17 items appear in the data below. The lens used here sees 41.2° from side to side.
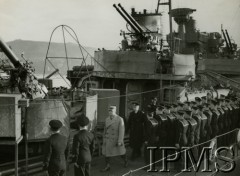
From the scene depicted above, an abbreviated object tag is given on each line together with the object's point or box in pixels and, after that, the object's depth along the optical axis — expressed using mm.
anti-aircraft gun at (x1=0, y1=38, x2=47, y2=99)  7523
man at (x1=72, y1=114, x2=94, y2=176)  5605
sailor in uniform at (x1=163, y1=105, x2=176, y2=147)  7199
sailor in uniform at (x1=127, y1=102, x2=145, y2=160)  7699
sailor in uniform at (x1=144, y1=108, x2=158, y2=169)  7078
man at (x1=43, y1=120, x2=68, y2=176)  5082
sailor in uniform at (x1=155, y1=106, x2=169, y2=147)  7223
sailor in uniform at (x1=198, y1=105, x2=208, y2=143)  7779
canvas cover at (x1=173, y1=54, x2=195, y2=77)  11781
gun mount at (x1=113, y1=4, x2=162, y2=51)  12480
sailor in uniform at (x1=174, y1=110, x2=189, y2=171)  6977
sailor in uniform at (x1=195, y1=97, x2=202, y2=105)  9219
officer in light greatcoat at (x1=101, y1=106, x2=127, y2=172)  6914
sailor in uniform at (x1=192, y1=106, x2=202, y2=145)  7434
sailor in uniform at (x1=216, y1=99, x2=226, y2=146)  8726
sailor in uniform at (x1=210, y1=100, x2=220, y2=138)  8367
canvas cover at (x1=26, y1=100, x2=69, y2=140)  6607
